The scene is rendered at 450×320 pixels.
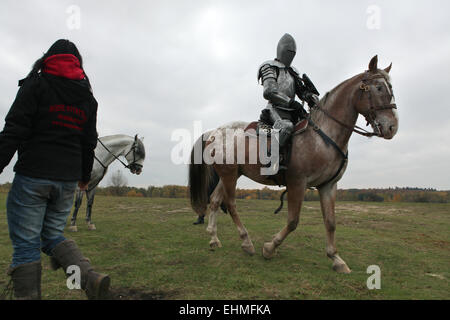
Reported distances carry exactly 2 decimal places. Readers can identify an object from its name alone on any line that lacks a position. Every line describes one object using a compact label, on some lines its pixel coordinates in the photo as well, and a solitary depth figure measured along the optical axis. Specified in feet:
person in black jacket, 7.73
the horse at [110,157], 25.71
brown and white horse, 13.44
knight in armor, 15.03
